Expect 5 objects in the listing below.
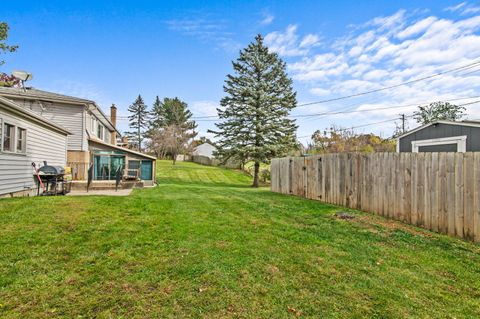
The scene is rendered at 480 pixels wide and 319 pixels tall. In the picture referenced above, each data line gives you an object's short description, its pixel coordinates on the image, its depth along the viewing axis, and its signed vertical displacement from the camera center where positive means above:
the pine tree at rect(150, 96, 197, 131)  53.28 +10.36
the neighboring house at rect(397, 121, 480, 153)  10.66 +1.30
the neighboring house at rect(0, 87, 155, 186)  14.49 +1.52
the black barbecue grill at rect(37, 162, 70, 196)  9.98 -0.62
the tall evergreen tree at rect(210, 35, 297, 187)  19.73 +4.48
